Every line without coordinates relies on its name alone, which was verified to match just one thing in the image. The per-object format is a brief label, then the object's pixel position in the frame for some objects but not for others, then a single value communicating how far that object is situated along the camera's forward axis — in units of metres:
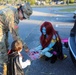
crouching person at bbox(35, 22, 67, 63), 2.33
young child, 1.66
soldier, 1.72
